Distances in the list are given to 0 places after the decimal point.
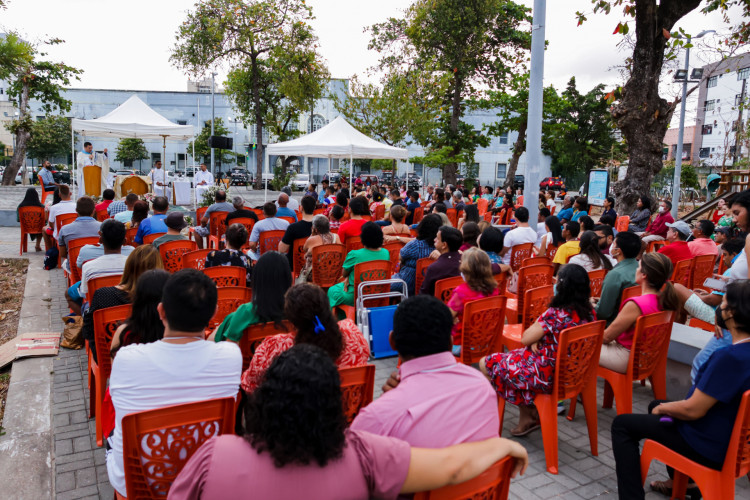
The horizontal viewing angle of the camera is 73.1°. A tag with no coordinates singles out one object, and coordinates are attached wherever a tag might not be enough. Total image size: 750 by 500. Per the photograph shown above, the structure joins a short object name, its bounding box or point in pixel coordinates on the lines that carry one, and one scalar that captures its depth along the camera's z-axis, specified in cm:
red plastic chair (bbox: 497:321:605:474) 308
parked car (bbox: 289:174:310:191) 2763
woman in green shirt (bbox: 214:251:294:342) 307
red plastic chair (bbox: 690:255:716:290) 580
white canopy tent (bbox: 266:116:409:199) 1170
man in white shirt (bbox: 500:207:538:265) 652
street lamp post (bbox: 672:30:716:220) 1606
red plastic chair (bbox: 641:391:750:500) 232
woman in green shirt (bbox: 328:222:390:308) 503
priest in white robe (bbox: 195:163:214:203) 1703
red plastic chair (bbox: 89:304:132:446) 312
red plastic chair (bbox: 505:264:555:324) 481
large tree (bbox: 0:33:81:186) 1839
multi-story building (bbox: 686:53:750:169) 4750
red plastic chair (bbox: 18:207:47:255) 890
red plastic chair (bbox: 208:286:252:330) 385
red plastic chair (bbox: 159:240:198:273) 547
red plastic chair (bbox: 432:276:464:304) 431
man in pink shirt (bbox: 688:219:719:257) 603
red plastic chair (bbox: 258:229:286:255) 684
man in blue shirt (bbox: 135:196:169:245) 637
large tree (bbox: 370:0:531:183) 2214
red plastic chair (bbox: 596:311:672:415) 341
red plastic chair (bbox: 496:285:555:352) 408
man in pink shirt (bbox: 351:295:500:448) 176
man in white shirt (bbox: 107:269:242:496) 212
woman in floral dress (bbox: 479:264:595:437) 319
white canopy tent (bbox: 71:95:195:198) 1234
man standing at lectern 1440
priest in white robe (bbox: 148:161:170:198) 1652
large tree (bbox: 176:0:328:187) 1809
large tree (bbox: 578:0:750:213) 1009
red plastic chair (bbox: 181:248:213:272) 522
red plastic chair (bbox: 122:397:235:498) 192
